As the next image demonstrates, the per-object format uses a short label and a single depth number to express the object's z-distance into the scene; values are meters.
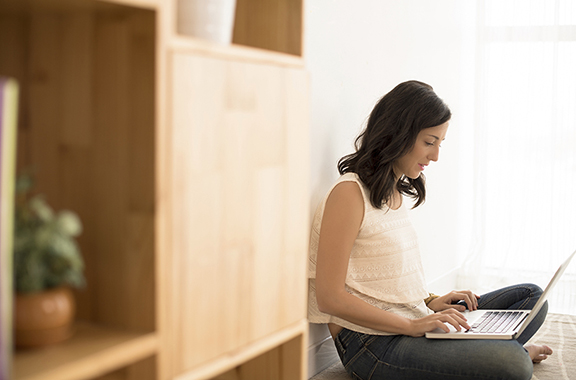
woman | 1.65
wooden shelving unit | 0.79
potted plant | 0.72
